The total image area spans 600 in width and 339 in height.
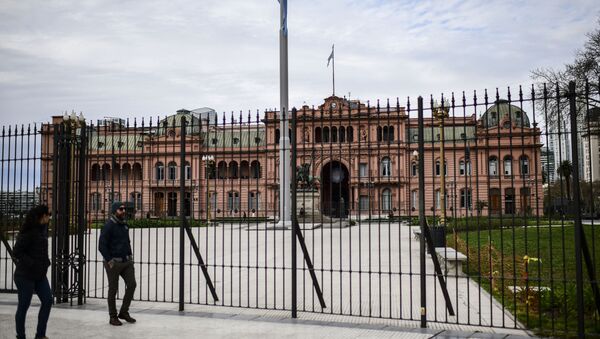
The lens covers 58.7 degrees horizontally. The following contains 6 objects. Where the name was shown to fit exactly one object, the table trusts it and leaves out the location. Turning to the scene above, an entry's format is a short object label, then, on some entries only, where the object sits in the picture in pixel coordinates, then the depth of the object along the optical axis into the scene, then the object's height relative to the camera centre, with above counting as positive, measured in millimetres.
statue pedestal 33750 -67
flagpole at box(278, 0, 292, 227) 26516 +6799
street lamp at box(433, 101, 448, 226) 10391 +795
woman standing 6238 -722
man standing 7512 -712
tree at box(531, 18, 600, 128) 25516 +6568
